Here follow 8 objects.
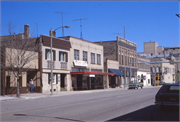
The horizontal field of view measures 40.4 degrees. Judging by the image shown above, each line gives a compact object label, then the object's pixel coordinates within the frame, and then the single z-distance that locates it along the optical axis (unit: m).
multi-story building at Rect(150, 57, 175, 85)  89.56
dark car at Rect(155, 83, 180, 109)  11.93
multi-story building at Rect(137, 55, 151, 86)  72.24
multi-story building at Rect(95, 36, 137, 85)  56.84
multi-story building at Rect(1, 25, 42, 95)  26.45
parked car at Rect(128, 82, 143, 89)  46.09
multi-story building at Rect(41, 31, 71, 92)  33.44
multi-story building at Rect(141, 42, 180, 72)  123.00
